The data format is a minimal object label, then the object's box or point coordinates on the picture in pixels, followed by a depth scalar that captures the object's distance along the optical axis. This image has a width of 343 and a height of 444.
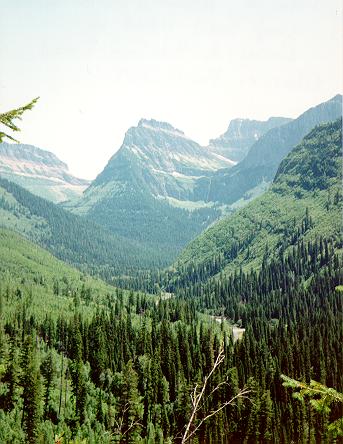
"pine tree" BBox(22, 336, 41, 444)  107.21
